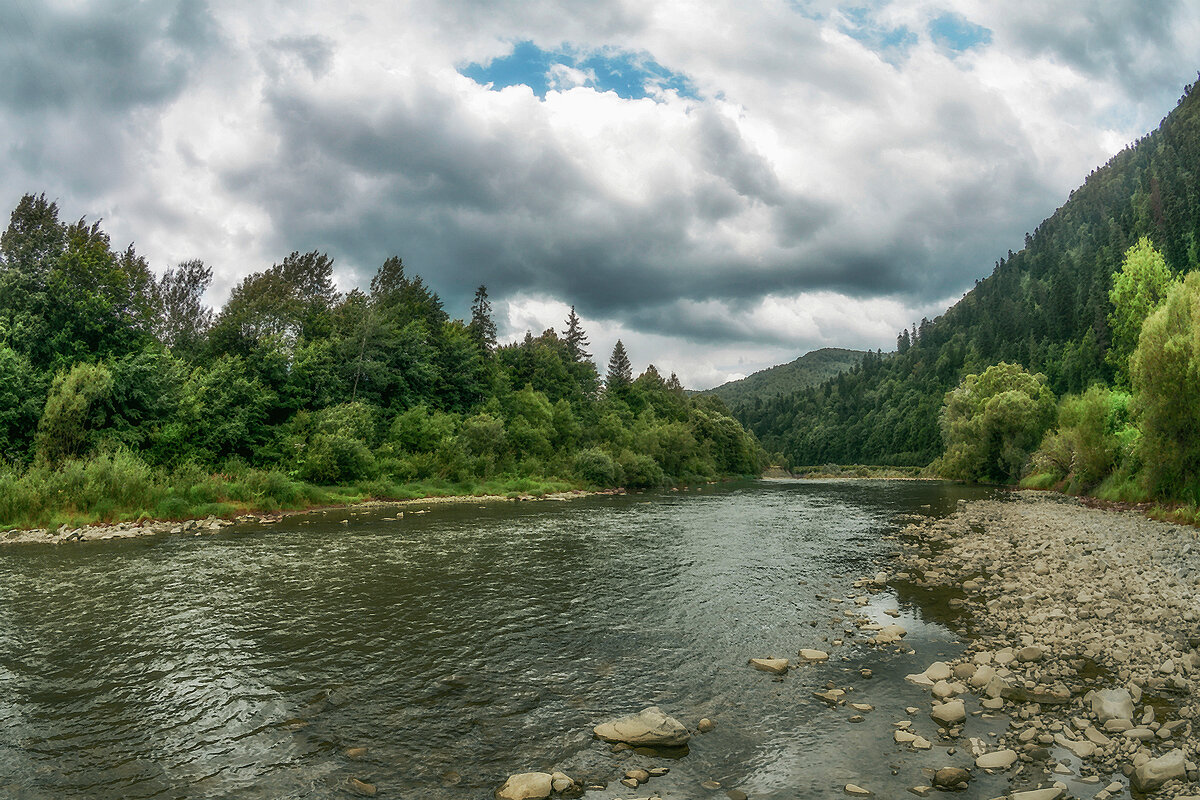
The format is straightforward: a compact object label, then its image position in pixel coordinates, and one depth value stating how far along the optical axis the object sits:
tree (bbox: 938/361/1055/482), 81.38
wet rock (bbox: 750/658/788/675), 12.39
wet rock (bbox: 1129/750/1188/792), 7.39
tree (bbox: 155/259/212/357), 74.62
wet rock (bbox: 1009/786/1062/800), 7.22
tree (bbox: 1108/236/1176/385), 46.97
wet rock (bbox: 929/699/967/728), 9.71
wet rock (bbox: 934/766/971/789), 7.75
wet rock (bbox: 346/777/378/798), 7.93
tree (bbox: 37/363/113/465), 36.66
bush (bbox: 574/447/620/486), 79.19
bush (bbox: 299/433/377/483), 51.12
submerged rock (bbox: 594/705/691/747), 9.26
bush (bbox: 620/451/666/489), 85.38
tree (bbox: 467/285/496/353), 96.59
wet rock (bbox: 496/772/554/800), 7.78
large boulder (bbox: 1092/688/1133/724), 9.27
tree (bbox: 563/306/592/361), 128.88
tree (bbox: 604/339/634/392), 136.88
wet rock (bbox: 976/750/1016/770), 8.16
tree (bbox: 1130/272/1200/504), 30.73
